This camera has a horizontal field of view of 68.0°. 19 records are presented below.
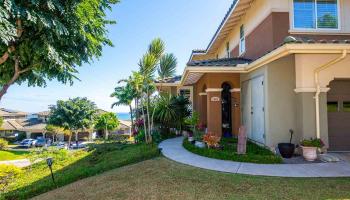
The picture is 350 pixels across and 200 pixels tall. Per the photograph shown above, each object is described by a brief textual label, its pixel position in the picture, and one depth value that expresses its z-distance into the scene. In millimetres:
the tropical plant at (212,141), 10445
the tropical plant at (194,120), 13289
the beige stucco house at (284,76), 9359
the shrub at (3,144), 40722
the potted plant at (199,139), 11188
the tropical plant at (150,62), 13673
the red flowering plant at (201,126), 14466
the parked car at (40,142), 47888
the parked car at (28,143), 46950
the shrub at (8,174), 12613
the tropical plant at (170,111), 16411
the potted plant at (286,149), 9250
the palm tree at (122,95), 28656
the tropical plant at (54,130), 46916
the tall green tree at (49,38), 5598
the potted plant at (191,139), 12401
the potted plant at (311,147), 8755
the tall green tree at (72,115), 44625
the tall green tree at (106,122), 49531
